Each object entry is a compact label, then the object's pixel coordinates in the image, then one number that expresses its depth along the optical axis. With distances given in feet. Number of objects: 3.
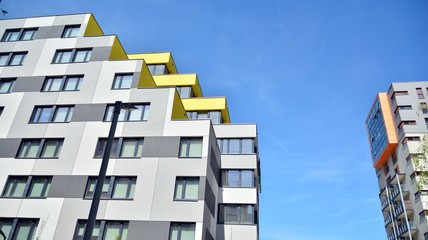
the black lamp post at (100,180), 27.63
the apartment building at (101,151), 71.67
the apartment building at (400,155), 168.04
